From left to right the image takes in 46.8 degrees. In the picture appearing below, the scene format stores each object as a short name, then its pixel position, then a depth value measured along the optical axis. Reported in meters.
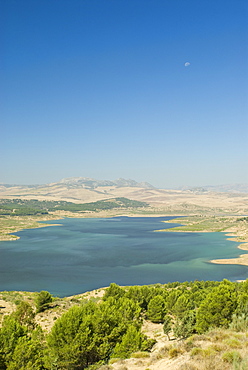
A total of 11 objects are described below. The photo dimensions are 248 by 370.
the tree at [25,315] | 25.69
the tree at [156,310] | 29.20
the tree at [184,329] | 20.66
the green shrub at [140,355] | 15.64
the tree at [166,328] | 22.36
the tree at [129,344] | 17.75
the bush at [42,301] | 33.09
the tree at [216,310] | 22.33
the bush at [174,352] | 14.01
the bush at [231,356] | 11.53
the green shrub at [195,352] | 12.94
